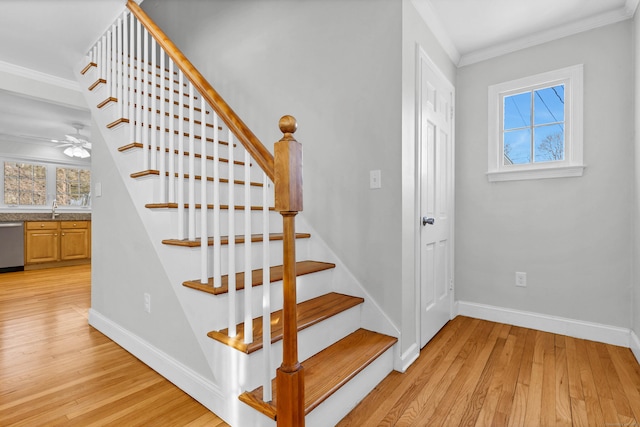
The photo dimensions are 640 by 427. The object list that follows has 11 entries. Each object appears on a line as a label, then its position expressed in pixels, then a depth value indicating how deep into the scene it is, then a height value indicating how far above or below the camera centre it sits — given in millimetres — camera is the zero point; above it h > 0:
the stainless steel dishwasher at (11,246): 5141 -517
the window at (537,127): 2463 +712
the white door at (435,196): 2199 +128
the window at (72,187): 6633 +601
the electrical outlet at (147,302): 1992 -558
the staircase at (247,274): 1236 -340
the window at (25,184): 5945 +602
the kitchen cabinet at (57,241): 5454 -486
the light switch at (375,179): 2012 +217
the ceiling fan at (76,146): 4984 +1092
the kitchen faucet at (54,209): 5807 +113
